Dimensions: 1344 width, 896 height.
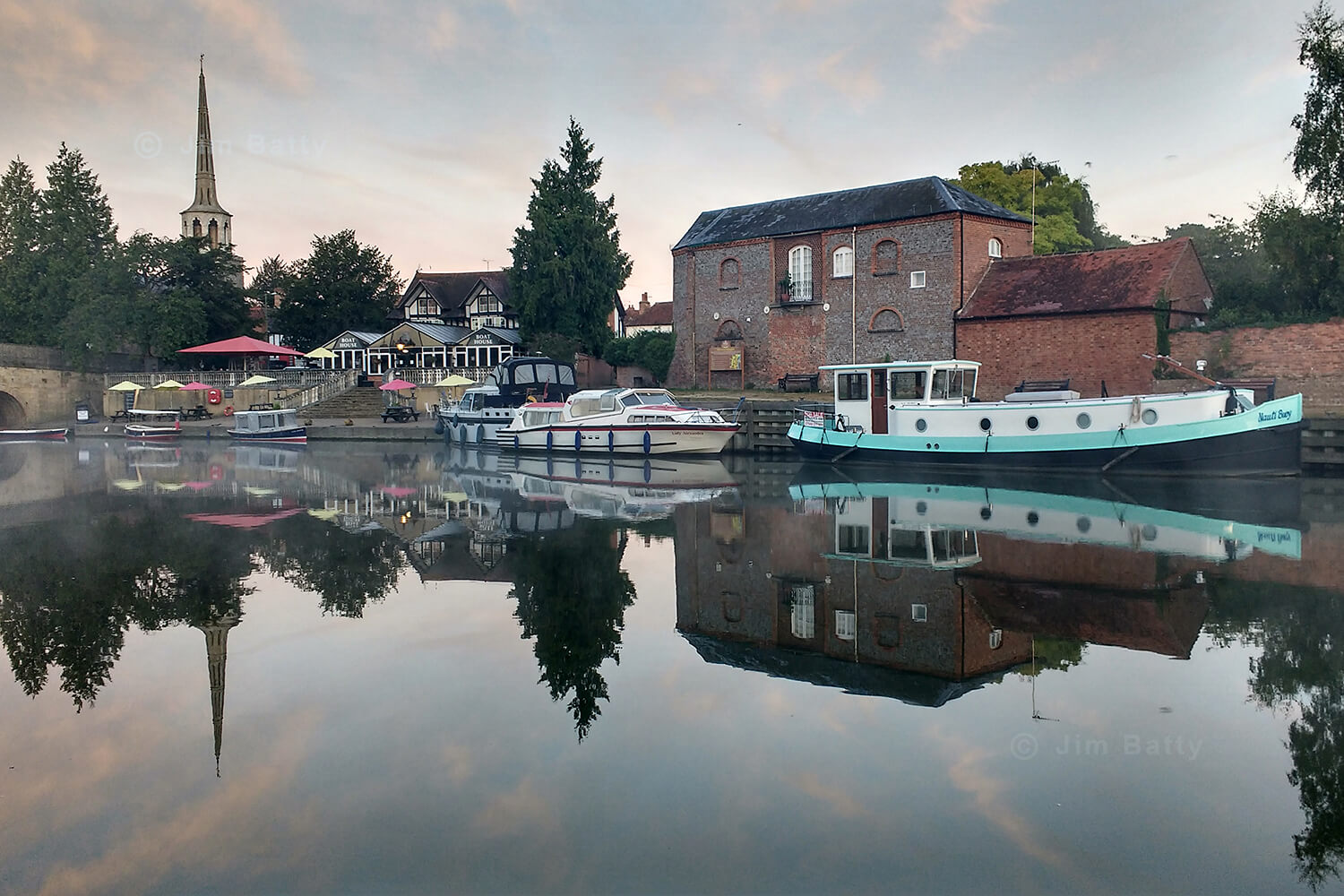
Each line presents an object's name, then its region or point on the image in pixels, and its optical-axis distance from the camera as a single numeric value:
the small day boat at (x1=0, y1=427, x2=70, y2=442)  43.31
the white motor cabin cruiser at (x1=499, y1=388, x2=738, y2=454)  27.94
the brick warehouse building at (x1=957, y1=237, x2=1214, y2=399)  30.33
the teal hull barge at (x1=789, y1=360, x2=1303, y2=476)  20.02
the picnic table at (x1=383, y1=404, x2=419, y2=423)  41.31
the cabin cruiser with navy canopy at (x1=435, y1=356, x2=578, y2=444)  33.59
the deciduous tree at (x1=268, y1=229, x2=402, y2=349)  57.00
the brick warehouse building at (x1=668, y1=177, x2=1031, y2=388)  35.03
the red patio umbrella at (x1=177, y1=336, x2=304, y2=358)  44.38
